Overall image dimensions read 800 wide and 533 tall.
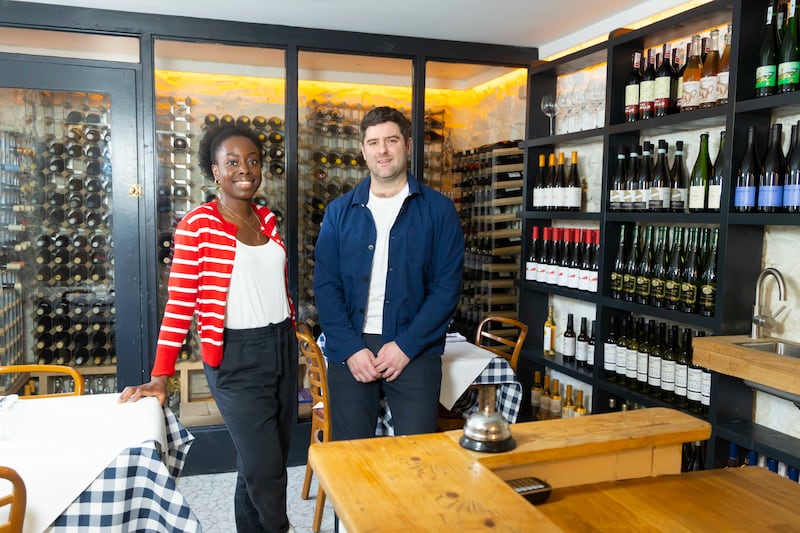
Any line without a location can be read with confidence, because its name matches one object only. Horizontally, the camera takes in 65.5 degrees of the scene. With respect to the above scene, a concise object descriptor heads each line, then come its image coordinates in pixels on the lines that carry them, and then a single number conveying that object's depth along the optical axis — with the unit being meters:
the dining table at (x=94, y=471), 1.35
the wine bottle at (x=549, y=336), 3.54
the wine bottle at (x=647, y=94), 2.73
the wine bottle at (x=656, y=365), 2.72
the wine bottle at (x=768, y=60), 2.16
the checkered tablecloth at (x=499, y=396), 2.67
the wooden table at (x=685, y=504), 1.16
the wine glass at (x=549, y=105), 3.48
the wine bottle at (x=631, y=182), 2.81
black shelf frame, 2.21
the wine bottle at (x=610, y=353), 2.97
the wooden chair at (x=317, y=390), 2.63
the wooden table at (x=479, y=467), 0.98
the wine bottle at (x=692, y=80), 2.53
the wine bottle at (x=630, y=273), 2.87
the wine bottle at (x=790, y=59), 2.07
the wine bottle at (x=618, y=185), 2.89
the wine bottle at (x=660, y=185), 2.64
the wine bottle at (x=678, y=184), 2.60
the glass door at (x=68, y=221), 3.17
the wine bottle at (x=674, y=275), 2.64
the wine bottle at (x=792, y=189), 2.09
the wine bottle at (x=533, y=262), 3.52
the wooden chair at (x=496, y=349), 2.94
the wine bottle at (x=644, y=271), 2.79
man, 2.20
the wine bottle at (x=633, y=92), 2.83
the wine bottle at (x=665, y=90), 2.65
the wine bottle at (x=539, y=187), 3.52
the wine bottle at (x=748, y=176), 2.22
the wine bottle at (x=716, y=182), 2.38
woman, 2.01
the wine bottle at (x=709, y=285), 2.46
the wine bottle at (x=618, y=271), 2.94
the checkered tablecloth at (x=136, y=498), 1.38
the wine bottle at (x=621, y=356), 2.90
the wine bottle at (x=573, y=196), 3.27
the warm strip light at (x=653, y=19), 2.70
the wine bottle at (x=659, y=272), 2.72
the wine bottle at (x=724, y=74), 2.41
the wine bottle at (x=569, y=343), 3.36
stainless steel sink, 2.24
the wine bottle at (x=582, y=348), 3.26
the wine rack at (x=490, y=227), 3.83
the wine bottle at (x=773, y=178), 2.14
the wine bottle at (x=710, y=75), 2.46
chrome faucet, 2.22
